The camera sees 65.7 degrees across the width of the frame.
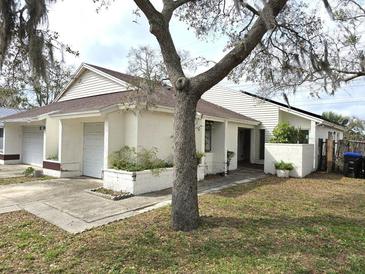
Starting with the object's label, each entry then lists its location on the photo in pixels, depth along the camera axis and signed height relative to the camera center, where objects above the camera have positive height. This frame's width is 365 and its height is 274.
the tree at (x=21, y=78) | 5.66 +1.27
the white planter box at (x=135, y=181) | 9.11 -1.36
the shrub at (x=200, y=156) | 11.88 -0.59
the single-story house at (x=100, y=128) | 10.50 +0.56
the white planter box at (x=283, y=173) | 13.98 -1.45
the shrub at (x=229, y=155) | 14.50 -0.64
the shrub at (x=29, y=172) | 12.79 -1.55
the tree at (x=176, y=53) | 4.99 +1.74
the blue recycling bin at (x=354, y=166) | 14.54 -1.05
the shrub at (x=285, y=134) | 14.72 +0.52
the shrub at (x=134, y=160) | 9.84 -0.71
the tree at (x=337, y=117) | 29.77 +2.95
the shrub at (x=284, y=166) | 14.02 -1.09
